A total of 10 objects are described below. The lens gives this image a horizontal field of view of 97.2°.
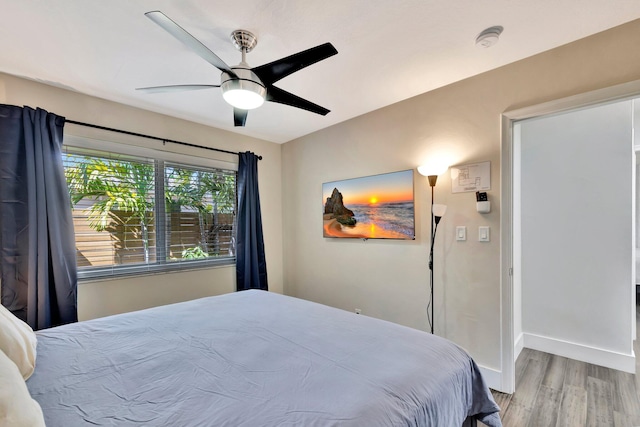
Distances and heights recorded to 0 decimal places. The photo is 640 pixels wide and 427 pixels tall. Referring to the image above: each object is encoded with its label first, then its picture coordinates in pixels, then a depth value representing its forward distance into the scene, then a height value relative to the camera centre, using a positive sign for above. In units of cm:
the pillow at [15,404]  63 -46
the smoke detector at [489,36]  173 +109
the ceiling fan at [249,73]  140 +81
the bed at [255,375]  92 -66
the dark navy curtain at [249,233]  344 -25
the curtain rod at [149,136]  246 +78
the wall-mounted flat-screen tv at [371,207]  271 +4
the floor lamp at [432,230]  243 -18
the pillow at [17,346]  110 -53
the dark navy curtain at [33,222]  208 -4
